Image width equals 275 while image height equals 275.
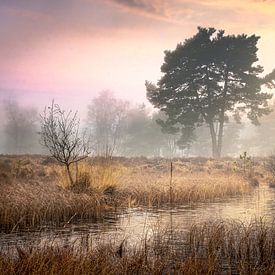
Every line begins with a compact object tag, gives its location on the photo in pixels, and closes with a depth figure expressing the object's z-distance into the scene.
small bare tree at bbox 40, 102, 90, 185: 16.43
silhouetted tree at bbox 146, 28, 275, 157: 41.62
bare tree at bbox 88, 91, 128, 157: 80.94
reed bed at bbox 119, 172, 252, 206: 17.08
